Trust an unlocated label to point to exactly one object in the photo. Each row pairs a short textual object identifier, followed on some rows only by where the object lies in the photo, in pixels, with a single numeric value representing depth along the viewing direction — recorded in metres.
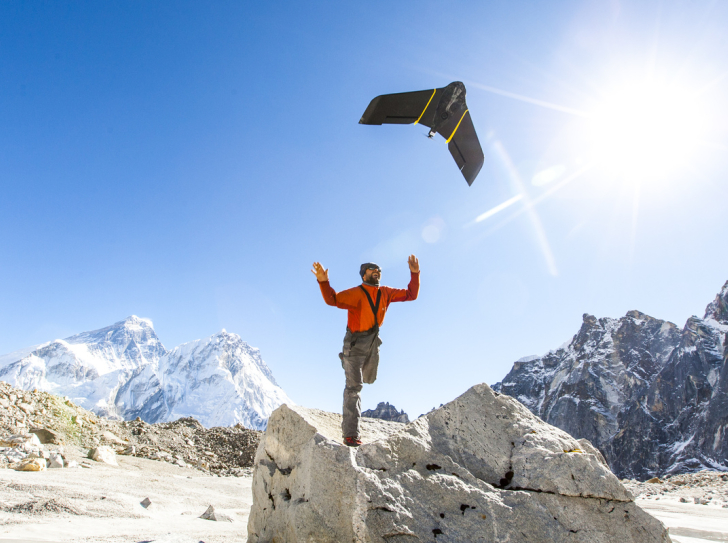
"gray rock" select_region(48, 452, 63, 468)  9.34
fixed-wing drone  9.22
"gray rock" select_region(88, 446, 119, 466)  11.42
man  4.57
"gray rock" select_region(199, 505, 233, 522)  6.96
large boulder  3.34
